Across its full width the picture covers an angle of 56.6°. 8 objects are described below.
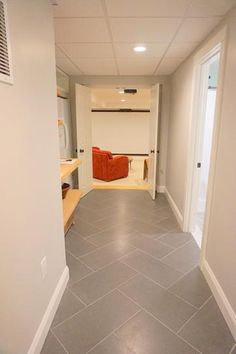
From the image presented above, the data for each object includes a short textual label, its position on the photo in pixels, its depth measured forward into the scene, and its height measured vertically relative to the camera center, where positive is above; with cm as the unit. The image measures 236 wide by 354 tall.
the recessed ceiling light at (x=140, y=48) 257 +99
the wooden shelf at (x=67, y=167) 241 -43
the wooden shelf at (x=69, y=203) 263 -94
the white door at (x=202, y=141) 257 -13
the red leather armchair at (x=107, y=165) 561 -86
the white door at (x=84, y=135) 422 -7
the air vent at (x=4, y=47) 100 +39
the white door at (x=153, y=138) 398 -11
